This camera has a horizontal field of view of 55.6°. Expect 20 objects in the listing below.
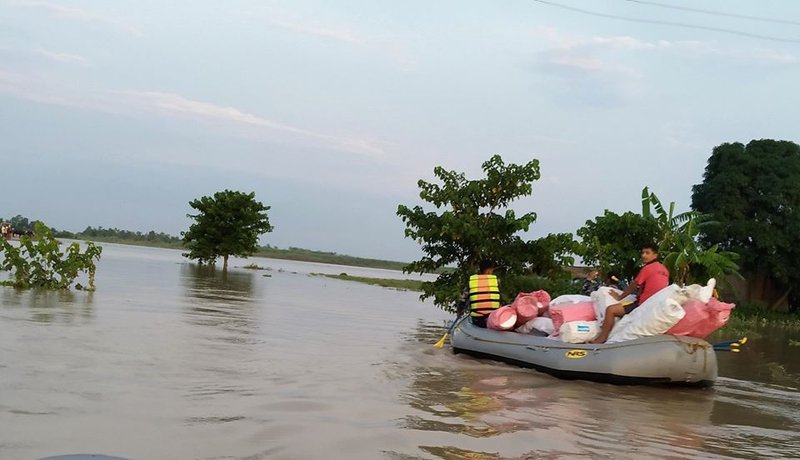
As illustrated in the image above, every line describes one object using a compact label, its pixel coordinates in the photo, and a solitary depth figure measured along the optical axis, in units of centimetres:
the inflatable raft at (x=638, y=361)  902
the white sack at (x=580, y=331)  988
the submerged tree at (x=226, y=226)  3581
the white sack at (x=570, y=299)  1060
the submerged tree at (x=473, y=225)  1664
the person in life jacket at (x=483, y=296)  1189
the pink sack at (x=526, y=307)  1121
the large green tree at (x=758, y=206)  3231
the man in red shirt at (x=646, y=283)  977
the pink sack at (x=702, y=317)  921
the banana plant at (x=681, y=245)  2047
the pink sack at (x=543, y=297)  1152
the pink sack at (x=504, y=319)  1121
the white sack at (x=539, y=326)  1087
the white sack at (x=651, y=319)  902
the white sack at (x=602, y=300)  994
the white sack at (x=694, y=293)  917
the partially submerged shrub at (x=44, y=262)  1714
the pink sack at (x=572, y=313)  1015
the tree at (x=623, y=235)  2098
